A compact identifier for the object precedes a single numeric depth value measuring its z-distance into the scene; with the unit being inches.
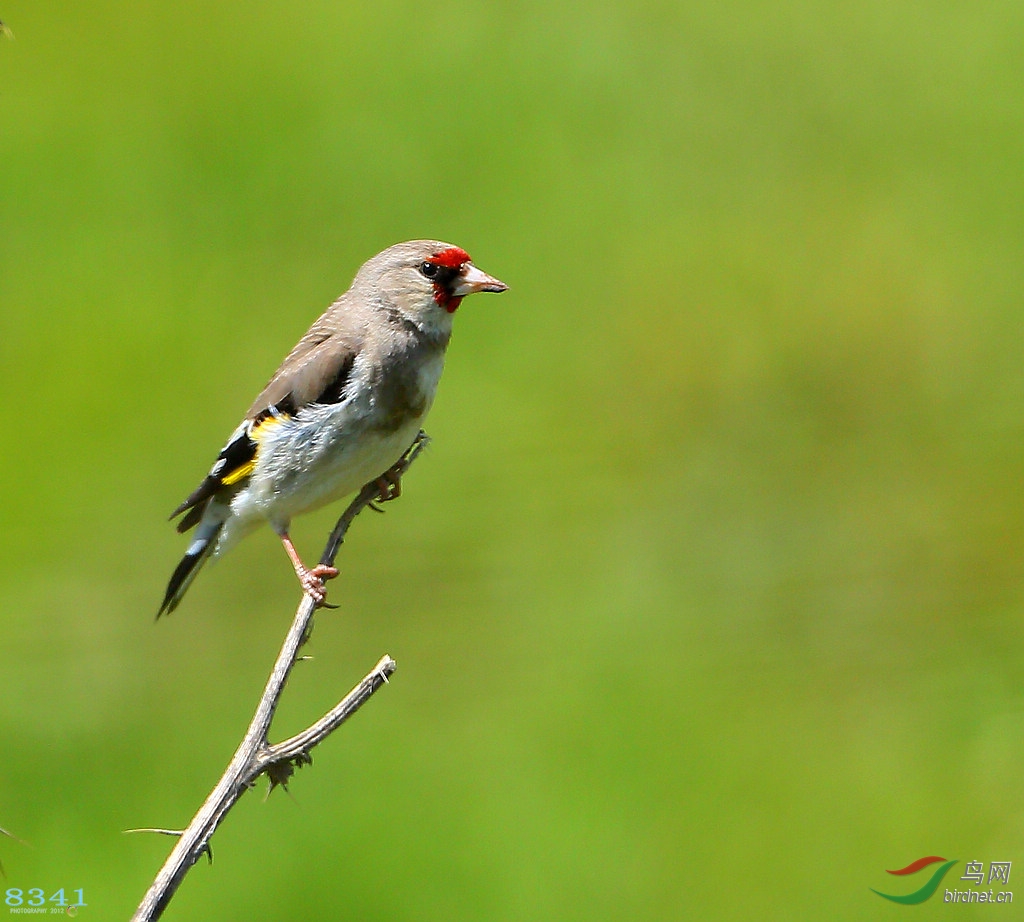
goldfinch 413.7
